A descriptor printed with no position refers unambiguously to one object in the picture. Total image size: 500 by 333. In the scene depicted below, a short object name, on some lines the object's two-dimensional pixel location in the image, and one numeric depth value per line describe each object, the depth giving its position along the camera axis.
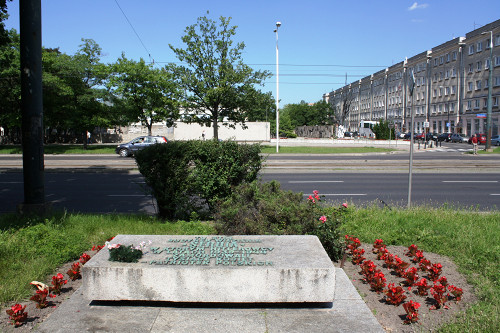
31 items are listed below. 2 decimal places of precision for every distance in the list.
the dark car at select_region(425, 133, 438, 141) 55.55
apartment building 59.91
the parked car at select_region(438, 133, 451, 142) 62.13
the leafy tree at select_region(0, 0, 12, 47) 8.65
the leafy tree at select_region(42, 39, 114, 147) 32.88
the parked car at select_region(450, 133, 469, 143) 58.84
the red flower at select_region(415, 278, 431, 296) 4.40
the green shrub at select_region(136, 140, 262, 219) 7.29
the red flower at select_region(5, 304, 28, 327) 3.70
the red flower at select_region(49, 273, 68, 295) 4.46
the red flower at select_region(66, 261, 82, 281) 4.87
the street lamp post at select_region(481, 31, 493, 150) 33.81
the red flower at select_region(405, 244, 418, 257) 5.58
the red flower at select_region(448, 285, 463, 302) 4.21
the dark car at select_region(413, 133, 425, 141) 60.84
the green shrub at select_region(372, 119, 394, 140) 59.06
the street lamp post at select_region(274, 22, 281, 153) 33.37
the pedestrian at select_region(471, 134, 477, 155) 32.58
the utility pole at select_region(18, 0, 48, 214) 7.25
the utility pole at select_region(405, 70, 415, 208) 8.96
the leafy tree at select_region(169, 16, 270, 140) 31.02
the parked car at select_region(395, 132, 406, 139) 69.58
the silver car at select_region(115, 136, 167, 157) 29.83
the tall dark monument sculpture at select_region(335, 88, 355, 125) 107.44
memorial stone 3.89
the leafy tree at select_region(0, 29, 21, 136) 29.50
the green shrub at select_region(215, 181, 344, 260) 5.65
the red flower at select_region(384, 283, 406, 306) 4.17
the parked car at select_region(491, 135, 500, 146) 51.43
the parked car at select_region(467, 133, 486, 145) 50.72
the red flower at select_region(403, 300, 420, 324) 3.82
